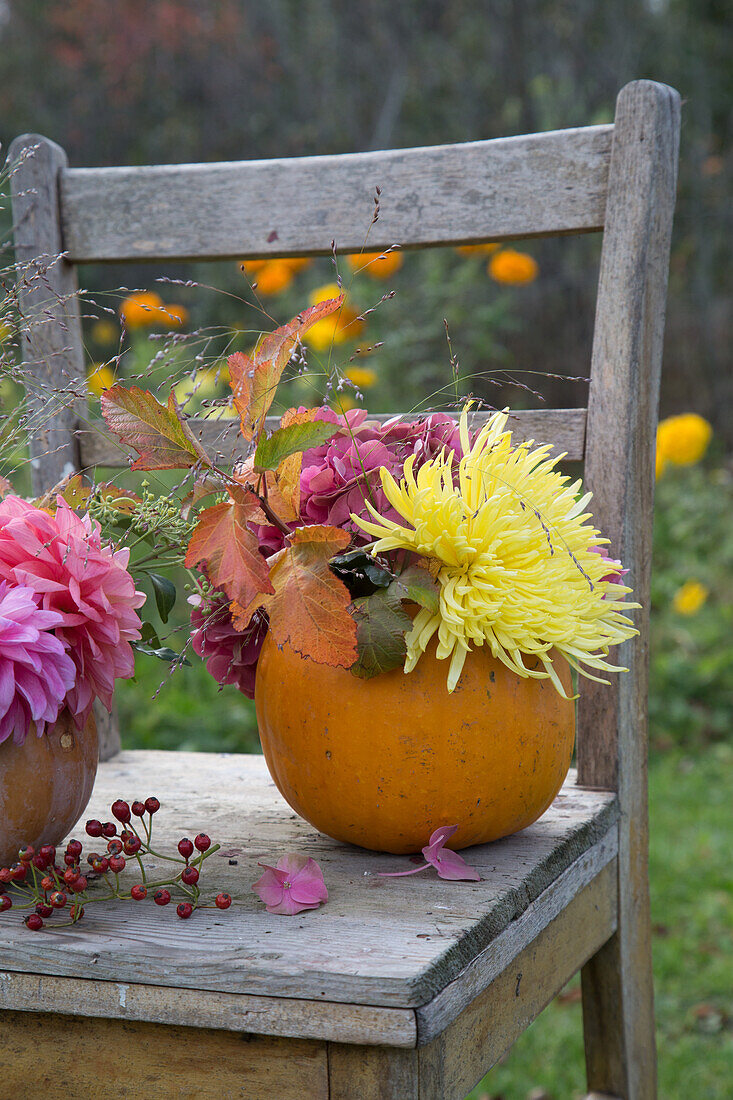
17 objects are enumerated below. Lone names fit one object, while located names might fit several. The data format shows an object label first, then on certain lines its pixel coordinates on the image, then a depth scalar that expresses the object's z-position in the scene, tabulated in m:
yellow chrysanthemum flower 1.35
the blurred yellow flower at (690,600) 3.65
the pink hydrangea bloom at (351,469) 1.38
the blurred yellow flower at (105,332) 5.06
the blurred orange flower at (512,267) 3.90
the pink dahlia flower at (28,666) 1.33
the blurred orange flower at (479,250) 4.02
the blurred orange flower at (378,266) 3.07
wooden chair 1.30
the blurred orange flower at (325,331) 3.43
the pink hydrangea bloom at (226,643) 1.42
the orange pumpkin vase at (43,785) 1.37
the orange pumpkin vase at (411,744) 1.38
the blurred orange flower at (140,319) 3.99
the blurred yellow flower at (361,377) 3.27
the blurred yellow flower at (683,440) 4.20
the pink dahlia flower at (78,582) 1.35
